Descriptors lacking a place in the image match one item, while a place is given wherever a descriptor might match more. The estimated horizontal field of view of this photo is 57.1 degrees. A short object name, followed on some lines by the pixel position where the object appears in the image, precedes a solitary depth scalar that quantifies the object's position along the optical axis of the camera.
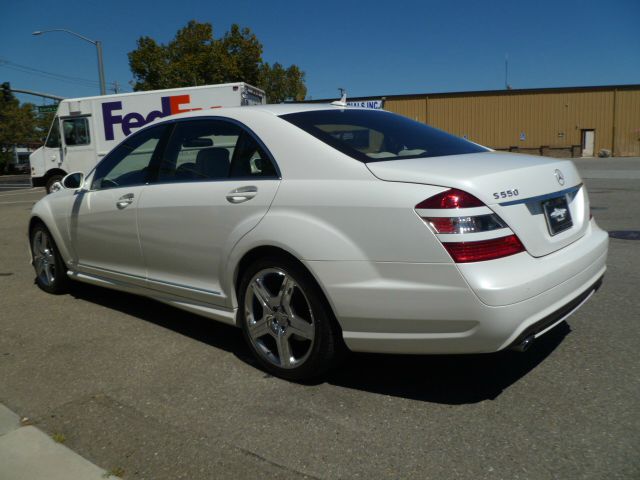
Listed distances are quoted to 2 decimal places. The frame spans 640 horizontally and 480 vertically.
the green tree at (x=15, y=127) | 52.03
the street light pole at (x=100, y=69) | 31.15
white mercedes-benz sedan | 2.74
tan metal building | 45.19
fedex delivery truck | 14.37
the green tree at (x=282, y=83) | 52.51
